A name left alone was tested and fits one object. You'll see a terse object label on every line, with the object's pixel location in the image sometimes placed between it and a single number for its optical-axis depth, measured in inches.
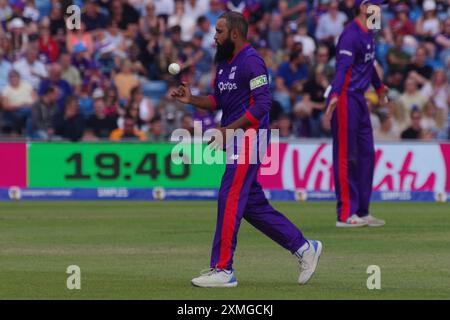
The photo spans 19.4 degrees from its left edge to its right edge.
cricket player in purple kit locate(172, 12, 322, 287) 415.2
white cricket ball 413.4
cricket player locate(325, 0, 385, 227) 620.4
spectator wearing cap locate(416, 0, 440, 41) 1048.2
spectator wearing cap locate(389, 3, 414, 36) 1050.1
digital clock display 851.4
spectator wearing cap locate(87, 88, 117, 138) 909.7
